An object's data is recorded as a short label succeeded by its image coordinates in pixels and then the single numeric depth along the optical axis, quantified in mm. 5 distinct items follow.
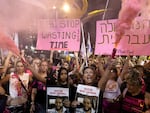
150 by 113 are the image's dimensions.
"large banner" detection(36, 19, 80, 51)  2197
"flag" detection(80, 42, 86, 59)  2968
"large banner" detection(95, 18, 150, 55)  1890
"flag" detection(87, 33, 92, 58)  3157
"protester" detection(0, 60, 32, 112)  1975
